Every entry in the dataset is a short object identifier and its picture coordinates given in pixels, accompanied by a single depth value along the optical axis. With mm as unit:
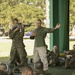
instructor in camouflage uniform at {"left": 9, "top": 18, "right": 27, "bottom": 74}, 12022
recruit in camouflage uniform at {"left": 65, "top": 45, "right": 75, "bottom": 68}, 13145
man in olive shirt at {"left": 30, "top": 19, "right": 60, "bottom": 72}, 11070
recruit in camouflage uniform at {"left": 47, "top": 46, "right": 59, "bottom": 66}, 13969
